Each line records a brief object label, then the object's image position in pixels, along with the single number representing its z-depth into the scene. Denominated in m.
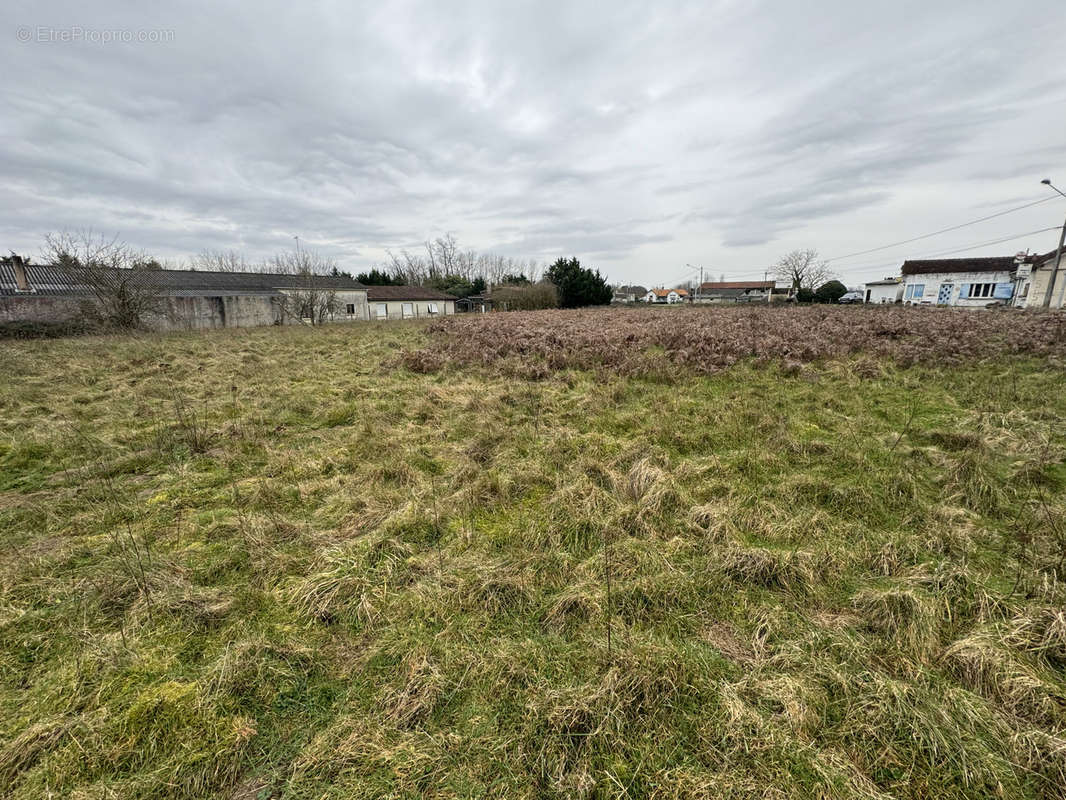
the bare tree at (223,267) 58.48
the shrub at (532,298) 46.38
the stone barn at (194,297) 23.16
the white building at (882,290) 57.72
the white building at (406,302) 52.09
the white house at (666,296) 101.12
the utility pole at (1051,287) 24.76
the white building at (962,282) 38.62
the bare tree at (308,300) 34.72
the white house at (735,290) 93.12
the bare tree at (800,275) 59.97
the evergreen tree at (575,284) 47.50
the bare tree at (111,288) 22.70
